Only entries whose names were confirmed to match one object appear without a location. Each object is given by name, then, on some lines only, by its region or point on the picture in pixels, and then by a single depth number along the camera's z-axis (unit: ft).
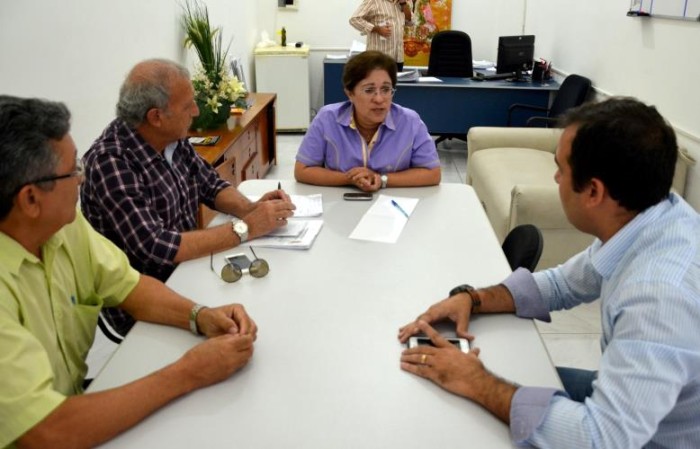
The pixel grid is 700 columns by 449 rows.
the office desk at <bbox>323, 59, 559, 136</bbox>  17.95
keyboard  18.70
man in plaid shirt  5.89
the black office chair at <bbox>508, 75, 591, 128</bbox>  15.17
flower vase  12.00
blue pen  7.25
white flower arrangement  11.98
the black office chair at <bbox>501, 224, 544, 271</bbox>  6.00
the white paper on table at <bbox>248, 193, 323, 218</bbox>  7.23
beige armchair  9.94
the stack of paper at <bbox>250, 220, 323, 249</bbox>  6.30
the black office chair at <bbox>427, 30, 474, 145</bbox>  19.29
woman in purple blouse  8.38
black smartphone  7.77
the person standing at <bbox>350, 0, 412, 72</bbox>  18.42
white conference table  3.68
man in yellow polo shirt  3.32
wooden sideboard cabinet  11.13
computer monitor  18.12
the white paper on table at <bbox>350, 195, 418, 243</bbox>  6.59
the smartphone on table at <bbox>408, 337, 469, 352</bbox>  4.52
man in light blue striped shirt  3.33
